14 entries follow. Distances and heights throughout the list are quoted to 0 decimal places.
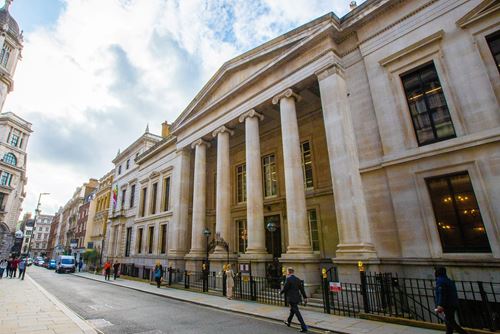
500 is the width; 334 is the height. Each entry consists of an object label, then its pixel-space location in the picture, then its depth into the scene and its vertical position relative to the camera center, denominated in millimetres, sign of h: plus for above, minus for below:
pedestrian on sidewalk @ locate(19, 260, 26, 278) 21878 -836
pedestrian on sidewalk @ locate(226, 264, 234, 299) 11977 -1579
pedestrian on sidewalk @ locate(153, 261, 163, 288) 17203 -1534
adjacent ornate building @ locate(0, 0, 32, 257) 39881 +20029
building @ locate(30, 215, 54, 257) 101875 +7319
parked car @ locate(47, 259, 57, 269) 41906 -1569
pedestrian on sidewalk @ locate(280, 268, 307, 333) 6875 -1231
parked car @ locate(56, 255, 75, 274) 31750 -1285
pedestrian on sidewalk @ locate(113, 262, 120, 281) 23294 -1437
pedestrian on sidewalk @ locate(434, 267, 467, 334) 5410 -1257
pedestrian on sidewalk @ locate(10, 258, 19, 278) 24391 -823
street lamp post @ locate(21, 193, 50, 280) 33581 +6092
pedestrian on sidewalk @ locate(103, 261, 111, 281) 22609 -1584
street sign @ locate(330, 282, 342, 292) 8478 -1401
